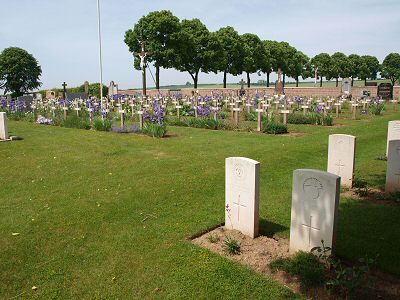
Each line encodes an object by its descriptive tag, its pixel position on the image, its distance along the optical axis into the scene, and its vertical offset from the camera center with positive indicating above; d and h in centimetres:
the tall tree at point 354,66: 8444 +644
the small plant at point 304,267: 367 -188
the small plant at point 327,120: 1631 -124
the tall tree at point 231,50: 5084 +632
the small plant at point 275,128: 1387 -134
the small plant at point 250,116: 1844 -117
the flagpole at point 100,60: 1740 +165
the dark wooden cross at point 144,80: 3442 +131
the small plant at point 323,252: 387 -176
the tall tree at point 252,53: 5522 +650
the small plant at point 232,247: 438 -188
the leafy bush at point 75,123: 1591 -129
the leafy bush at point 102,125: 1494 -129
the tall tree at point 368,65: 8556 +699
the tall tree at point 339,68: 8386 +584
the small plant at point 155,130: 1305 -132
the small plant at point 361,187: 646 -175
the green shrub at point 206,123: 1548 -129
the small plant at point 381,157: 909 -164
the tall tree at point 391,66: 9442 +740
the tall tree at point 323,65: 8619 +671
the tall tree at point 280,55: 6694 +731
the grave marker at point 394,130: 762 -79
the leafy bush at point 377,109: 2137 -97
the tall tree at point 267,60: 6200 +584
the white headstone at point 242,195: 461 -134
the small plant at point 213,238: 465 -189
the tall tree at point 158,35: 4209 +700
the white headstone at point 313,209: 388 -129
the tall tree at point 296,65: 7281 +584
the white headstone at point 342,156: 669 -120
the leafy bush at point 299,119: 1711 -124
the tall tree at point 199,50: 4569 +561
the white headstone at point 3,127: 1178 -107
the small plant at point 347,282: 327 -177
